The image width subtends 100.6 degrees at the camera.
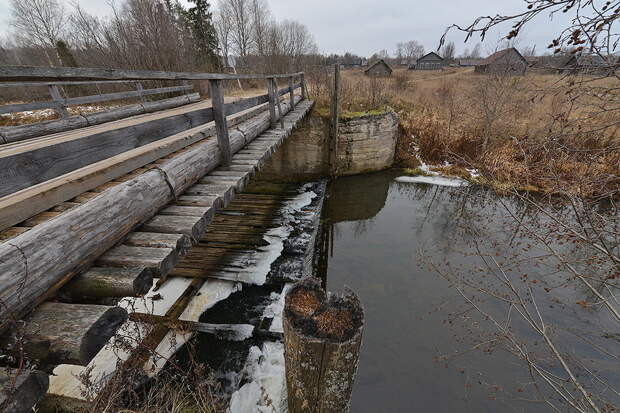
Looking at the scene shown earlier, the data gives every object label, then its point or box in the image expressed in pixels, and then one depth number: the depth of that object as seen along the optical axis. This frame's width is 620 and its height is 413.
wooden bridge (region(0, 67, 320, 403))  1.16
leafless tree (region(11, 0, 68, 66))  20.39
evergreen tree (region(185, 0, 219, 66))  22.38
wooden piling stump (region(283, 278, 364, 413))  1.54
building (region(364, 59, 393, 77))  32.34
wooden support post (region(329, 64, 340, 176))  9.01
